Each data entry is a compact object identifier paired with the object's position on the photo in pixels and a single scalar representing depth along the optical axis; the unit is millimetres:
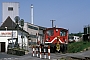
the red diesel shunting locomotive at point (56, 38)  28984
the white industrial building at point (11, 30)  44375
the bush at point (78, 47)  31600
